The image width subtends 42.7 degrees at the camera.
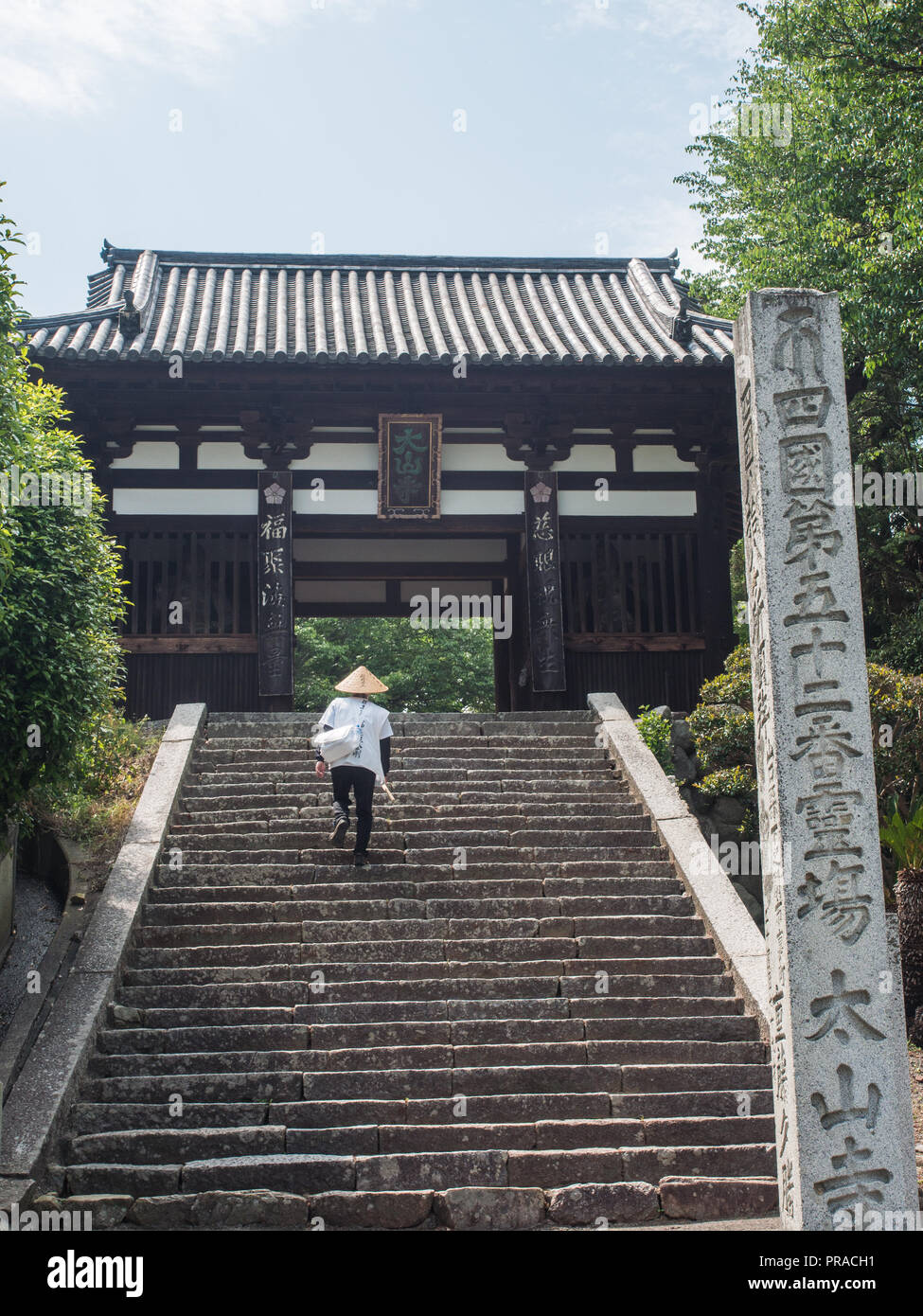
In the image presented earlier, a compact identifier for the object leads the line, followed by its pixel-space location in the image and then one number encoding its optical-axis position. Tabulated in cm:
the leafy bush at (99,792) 867
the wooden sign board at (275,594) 1309
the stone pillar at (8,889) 886
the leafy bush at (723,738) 1091
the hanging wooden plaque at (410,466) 1386
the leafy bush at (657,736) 1151
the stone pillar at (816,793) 490
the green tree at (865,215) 1159
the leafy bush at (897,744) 1027
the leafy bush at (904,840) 864
